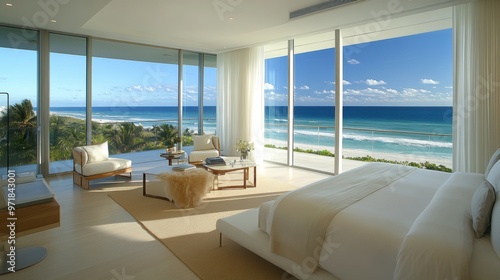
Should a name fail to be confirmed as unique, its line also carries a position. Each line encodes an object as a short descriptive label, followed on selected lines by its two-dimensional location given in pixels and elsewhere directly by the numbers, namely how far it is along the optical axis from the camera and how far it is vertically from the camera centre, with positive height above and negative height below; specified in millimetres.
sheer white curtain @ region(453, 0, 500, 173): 4098 +776
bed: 1633 -653
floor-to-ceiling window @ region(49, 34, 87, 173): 6074 +811
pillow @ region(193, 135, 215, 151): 7023 -203
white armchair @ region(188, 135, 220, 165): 6457 -332
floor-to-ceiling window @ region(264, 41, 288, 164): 8250 +1057
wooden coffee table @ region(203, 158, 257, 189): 5104 -605
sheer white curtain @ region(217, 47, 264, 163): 7781 +1044
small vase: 5762 -398
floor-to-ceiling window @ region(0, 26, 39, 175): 5531 +921
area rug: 2578 -1154
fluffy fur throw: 4219 -782
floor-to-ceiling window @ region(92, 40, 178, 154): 7020 +1240
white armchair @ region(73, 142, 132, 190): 5152 -565
